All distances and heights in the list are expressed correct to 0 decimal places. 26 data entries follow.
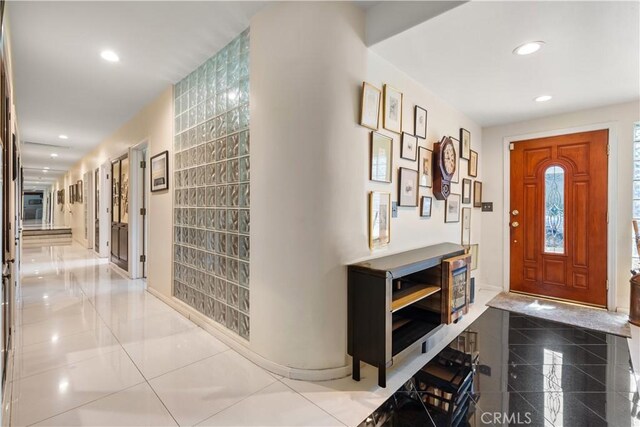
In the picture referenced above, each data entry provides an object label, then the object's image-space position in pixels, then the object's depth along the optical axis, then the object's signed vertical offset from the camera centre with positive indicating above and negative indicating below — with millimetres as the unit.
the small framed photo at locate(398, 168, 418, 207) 2574 +191
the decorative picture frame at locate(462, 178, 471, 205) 3762 +230
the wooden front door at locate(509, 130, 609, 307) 3486 -98
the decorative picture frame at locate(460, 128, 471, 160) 3645 +812
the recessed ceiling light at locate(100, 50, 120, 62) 2756 +1439
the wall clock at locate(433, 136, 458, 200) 3074 +420
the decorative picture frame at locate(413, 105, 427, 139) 2777 +814
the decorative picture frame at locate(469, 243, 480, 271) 4008 -624
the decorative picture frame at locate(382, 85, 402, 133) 2375 +813
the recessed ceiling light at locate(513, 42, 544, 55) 2209 +1214
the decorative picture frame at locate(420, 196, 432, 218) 2895 +18
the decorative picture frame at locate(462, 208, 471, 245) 3760 -218
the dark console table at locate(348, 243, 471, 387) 1856 -637
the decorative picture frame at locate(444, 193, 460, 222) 3330 +9
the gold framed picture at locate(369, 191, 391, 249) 2236 -78
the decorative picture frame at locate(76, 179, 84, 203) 8195 +474
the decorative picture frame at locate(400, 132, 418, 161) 2607 +555
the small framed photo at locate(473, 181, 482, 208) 4078 +205
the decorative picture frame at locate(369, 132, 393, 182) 2250 +402
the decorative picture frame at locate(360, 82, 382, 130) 2135 +753
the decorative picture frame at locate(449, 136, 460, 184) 3455 +559
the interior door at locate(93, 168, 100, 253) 6477 +12
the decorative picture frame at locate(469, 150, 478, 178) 3914 +604
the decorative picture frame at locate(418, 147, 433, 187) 2883 +419
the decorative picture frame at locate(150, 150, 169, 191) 3541 +460
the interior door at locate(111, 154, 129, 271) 4879 -59
